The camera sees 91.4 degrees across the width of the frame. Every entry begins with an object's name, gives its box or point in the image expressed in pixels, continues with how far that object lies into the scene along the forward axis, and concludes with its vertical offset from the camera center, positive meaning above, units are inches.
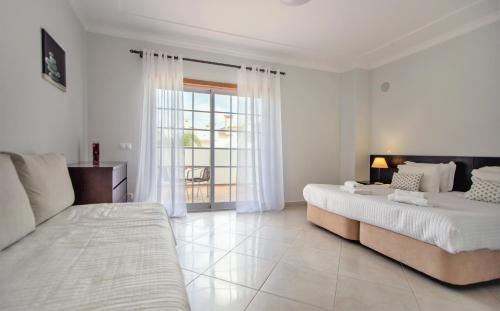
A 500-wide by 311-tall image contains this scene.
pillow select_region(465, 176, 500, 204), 100.1 -15.9
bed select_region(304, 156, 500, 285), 75.3 -27.5
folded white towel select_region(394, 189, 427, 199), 97.9 -16.6
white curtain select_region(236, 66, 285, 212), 166.2 +6.9
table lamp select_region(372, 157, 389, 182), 167.1 -6.6
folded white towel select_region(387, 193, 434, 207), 91.9 -18.4
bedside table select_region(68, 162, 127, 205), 90.4 -11.4
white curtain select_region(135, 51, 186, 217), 142.9 +9.9
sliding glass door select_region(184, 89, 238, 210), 165.5 +3.9
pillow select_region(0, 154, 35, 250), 43.4 -10.8
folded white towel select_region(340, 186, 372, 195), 118.2 -18.4
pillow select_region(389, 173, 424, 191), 131.3 -15.5
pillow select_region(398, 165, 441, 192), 128.5 -13.0
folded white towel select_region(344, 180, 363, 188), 125.0 -16.2
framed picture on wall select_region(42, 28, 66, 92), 84.8 +34.2
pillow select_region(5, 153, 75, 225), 58.2 -7.9
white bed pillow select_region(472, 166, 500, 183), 105.2 -9.2
